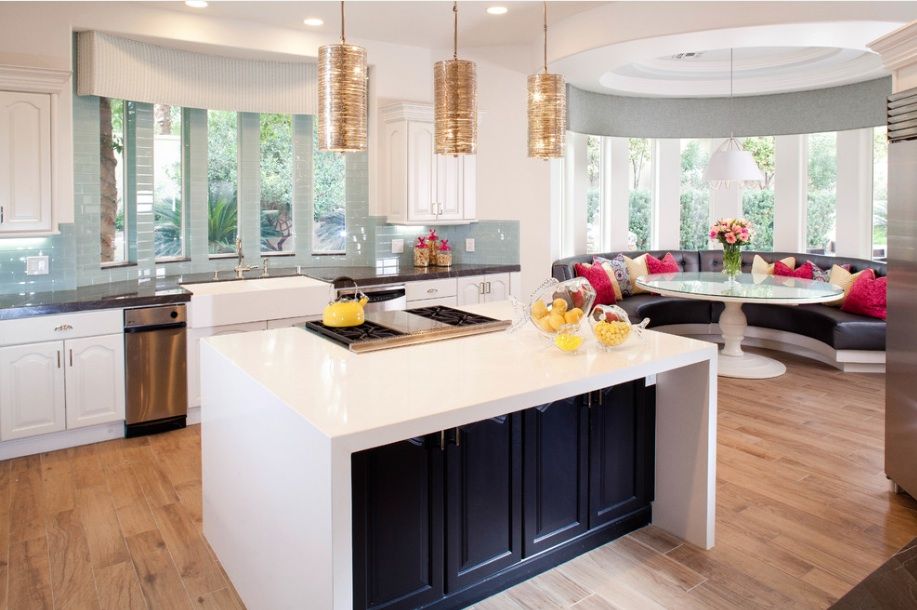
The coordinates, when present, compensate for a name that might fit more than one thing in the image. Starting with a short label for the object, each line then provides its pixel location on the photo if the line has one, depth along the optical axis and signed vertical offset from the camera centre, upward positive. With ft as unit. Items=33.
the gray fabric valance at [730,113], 22.02 +5.23
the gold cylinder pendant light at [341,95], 7.69 +1.90
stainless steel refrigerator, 10.12 -0.41
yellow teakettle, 10.09 -0.73
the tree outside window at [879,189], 22.06 +2.44
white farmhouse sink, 14.38 -0.78
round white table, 17.46 -0.75
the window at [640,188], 25.14 +2.82
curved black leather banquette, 18.57 -1.47
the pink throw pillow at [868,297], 18.89 -0.87
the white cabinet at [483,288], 18.61 -0.65
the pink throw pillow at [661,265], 23.26 -0.01
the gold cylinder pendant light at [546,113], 9.38 +2.09
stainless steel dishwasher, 13.79 -2.14
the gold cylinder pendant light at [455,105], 8.59 +2.00
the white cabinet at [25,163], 13.01 +1.94
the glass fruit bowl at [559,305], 9.19 -0.55
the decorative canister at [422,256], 19.22 +0.23
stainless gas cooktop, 9.29 -0.93
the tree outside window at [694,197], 25.58 +2.55
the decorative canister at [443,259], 19.38 +0.15
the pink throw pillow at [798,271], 21.71 -0.19
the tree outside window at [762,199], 24.67 +2.43
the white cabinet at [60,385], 12.69 -2.32
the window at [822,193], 23.22 +2.46
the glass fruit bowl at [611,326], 9.11 -0.83
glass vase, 19.77 +0.12
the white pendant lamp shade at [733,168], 20.77 +2.96
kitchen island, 6.40 -2.01
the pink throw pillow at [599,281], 21.12 -0.50
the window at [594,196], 23.88 +2.41
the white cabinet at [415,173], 18.12 +2.48
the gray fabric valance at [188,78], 14.69 +4.39
